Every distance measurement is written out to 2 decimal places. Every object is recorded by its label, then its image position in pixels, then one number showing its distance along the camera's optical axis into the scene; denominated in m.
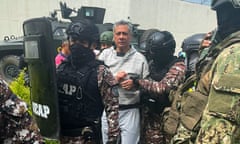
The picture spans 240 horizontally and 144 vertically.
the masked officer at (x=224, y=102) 0.89
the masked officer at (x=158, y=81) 2.41
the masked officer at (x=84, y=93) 2.03
